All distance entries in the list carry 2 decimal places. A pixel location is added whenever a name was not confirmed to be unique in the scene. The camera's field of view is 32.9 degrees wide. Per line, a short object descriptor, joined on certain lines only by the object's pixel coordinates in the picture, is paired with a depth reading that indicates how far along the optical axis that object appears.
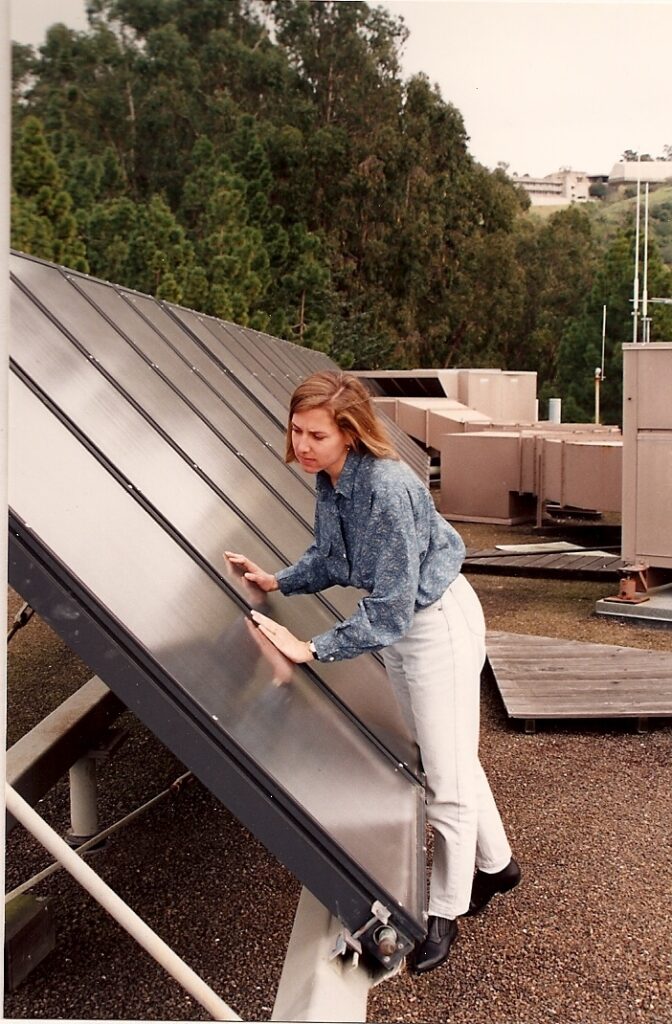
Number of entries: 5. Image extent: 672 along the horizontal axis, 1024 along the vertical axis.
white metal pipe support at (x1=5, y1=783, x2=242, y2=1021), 2.65
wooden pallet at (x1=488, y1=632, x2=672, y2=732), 6.75
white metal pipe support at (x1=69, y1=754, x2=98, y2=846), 4.94
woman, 3.19
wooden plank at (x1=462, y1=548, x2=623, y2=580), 12.35
